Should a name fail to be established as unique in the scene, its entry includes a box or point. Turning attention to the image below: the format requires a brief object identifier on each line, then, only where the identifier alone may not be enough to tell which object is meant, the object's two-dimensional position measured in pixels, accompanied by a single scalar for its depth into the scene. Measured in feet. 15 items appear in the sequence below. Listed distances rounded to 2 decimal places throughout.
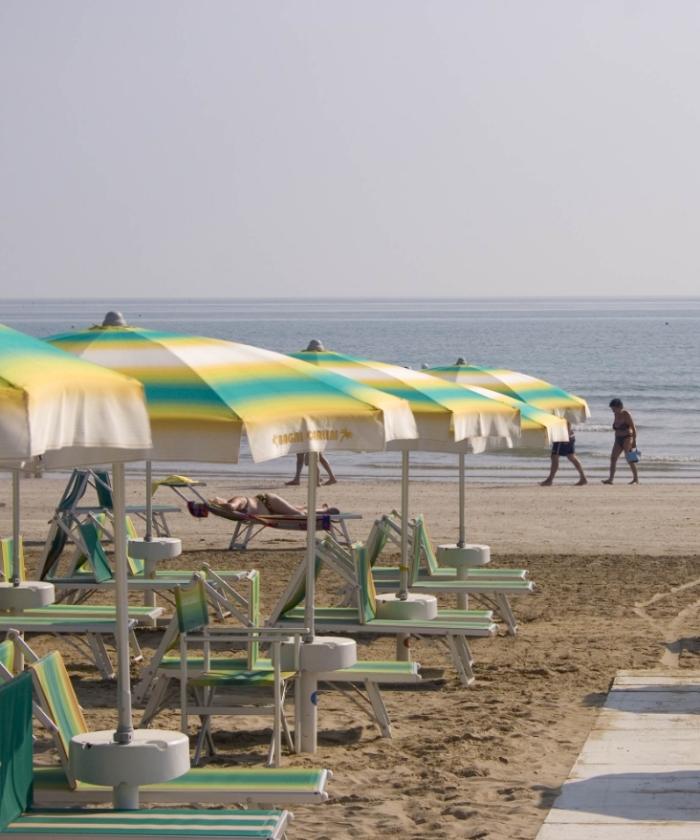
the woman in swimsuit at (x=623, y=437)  152.75
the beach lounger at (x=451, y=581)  68.01
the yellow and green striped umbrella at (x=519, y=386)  82.59
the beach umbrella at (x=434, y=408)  57.08
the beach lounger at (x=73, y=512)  66.45
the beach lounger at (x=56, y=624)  54.73
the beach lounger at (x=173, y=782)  33.95
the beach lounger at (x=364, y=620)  56.28
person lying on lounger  95.82
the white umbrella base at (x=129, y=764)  33.68
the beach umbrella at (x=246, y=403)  38.26
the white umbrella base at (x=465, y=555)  73.81
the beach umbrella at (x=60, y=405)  24.24
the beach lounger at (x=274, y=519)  92.61
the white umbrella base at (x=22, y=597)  58.32
